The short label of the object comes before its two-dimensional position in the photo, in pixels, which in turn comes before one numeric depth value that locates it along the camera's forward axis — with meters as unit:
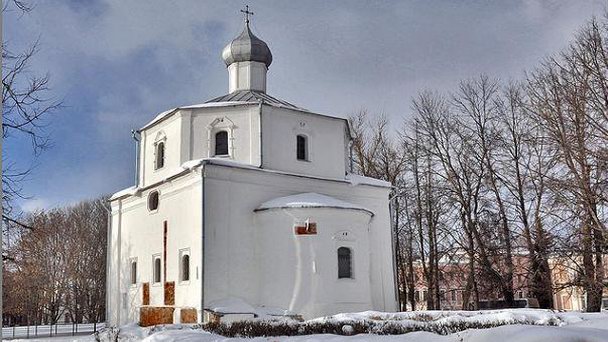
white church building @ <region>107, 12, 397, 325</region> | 18.92
